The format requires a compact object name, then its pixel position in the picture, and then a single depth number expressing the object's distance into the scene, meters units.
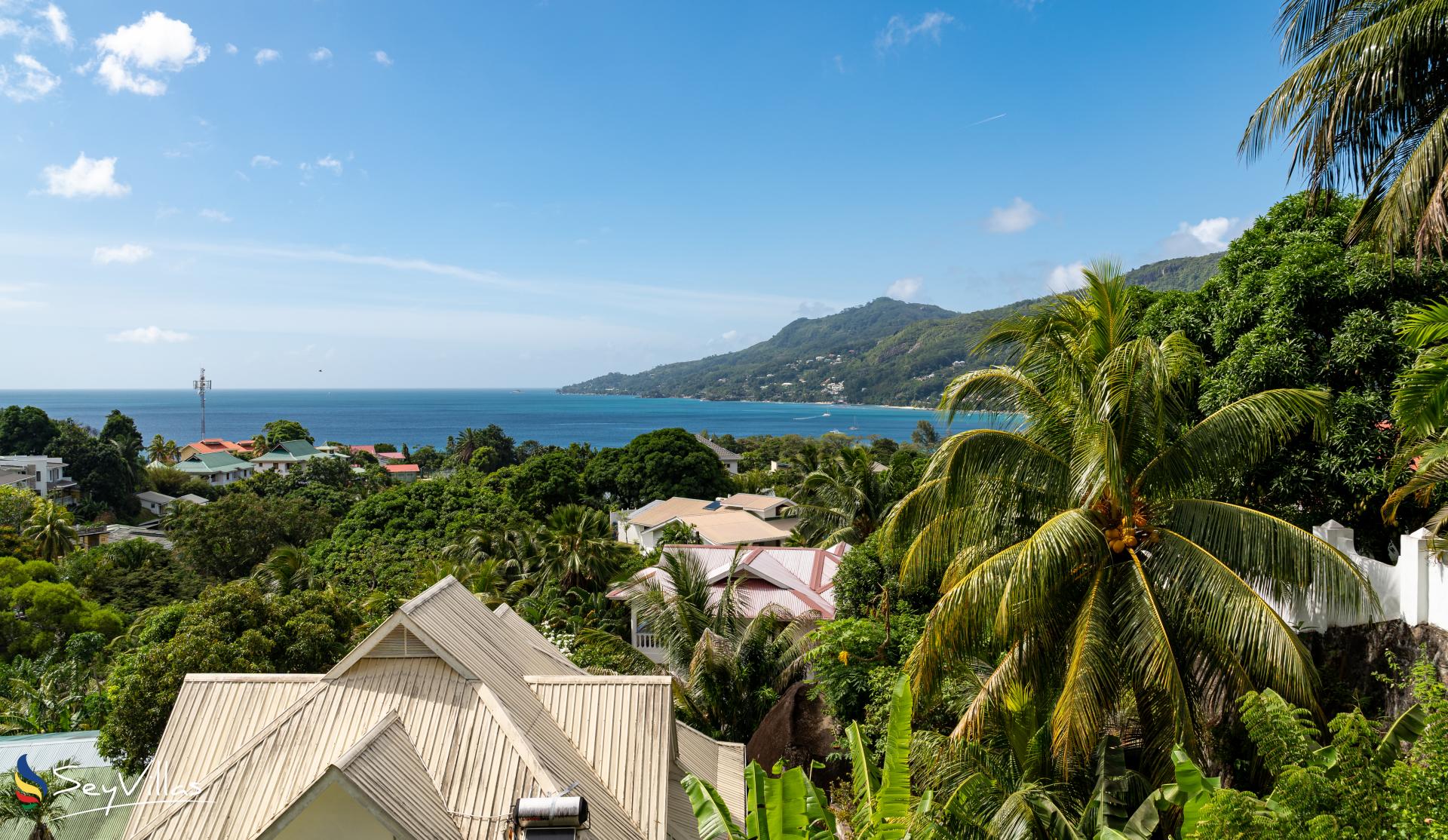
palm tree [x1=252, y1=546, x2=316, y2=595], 29.58
